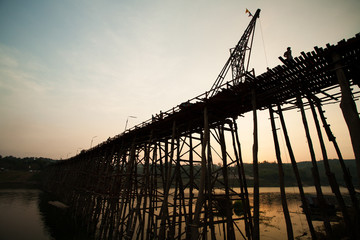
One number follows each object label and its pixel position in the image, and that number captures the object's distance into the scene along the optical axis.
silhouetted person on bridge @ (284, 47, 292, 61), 6.77
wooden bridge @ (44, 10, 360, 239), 4.73
